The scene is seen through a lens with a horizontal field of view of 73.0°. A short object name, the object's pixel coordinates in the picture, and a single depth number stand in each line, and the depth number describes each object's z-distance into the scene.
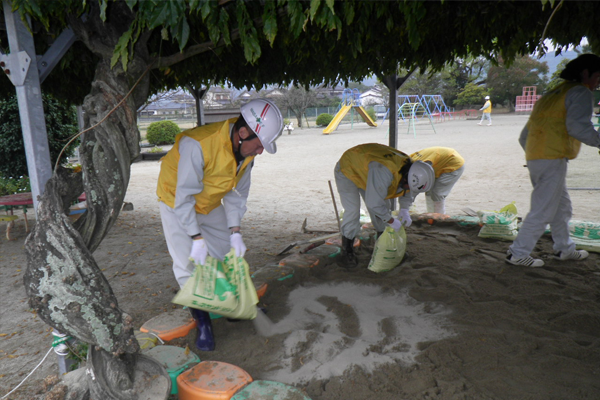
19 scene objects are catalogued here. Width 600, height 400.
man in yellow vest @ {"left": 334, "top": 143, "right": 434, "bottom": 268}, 3.60
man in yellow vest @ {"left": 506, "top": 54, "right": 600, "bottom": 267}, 3.42
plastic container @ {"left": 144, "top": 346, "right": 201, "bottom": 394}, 2.26
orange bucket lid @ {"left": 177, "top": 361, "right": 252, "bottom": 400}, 2.08
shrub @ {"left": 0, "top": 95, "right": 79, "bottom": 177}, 6.86
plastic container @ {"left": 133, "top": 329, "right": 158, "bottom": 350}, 2.58
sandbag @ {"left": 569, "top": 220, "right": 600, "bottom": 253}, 4.29
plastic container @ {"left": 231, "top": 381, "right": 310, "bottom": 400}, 2.05
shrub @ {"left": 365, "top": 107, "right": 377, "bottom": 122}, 32.19
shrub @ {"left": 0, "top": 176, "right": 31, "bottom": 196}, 7.52
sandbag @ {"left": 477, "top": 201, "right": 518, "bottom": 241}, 4.75
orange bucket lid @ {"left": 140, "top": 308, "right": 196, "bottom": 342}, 2.75
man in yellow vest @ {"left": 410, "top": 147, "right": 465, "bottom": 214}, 5.44
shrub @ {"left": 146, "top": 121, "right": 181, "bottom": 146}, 18.05
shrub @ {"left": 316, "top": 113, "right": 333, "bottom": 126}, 29.08
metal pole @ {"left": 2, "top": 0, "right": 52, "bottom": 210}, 2.20
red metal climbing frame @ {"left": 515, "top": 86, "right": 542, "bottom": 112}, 28.59
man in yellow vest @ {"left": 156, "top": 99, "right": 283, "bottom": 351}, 2.41
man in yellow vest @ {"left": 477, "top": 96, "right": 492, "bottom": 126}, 22.25
